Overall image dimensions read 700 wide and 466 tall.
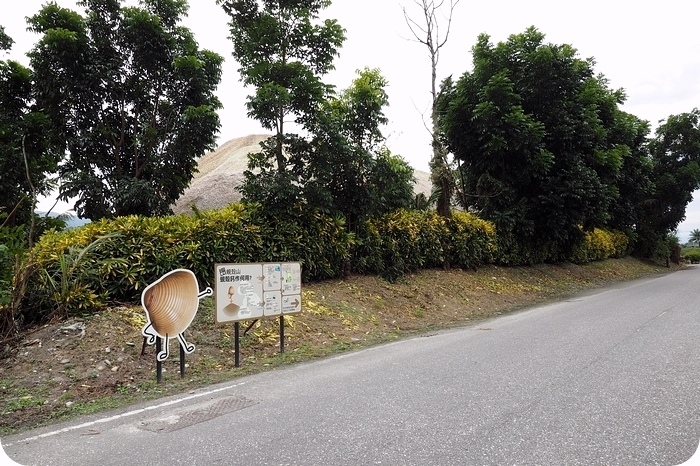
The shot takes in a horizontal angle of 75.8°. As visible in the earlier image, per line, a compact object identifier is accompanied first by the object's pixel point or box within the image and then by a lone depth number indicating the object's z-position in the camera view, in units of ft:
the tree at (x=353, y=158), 31.76
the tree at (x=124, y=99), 28.40
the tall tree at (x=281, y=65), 30.09
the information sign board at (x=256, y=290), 19.83
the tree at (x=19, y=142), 29.71
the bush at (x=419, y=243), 37.99
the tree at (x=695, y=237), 342.23
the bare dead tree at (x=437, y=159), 48.73
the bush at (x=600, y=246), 71.36
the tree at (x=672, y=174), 89.35
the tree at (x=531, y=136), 48.70
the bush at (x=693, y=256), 152.21
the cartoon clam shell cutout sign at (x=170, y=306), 17.66
